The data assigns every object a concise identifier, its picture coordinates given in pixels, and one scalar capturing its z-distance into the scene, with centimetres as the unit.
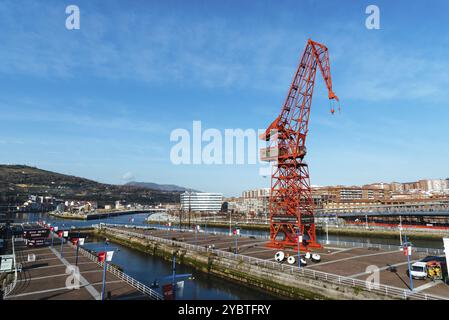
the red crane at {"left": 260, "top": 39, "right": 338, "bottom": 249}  5038
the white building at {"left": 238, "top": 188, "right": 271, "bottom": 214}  18585
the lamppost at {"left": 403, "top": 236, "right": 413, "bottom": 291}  2464
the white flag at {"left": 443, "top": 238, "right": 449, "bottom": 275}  2549
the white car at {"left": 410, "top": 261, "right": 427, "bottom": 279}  2714
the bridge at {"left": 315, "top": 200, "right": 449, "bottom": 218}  8898
